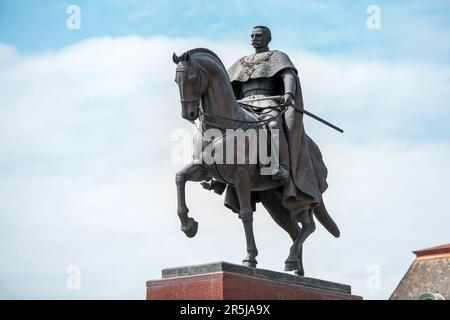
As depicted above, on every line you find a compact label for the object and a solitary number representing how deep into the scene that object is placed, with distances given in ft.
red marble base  40.42
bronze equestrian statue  43.73
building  104.78
